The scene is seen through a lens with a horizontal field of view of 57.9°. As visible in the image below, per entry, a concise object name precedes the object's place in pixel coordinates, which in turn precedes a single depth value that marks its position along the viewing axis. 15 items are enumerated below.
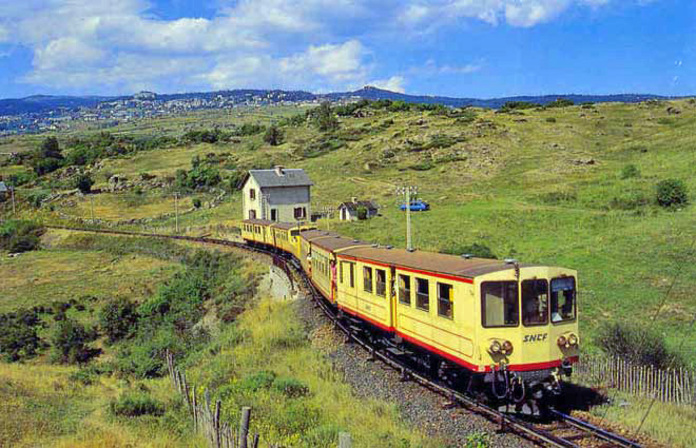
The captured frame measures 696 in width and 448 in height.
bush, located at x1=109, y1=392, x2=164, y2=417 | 15.50
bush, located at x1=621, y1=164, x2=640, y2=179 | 61.59
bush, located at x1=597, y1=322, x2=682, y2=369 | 17.86
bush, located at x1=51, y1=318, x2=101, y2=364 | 34.97
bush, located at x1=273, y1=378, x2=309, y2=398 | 15.12
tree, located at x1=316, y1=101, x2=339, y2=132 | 126.75
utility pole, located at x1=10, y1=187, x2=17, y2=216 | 95.89
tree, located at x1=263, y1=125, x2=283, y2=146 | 124.12
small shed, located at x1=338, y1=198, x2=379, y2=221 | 61.50
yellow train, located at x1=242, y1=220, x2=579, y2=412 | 12.91
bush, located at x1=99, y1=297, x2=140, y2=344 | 39.59
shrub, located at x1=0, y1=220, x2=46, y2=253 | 73.85
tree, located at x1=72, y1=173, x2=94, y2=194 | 104.25
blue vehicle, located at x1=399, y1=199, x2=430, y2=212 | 61.05
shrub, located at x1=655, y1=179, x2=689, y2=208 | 47.53
